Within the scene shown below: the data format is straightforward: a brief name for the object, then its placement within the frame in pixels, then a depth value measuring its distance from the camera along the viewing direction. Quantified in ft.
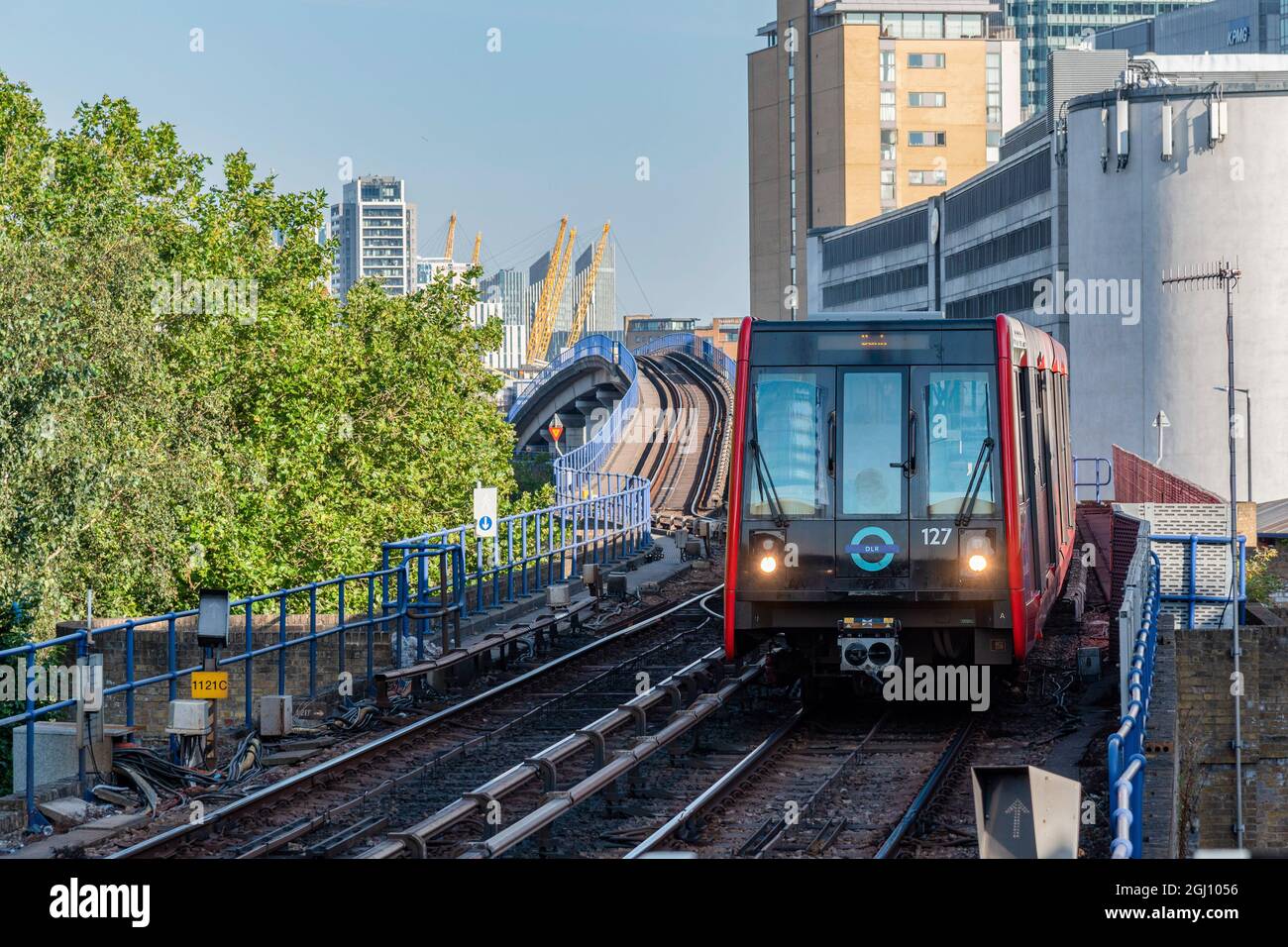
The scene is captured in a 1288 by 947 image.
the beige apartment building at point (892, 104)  409.28
